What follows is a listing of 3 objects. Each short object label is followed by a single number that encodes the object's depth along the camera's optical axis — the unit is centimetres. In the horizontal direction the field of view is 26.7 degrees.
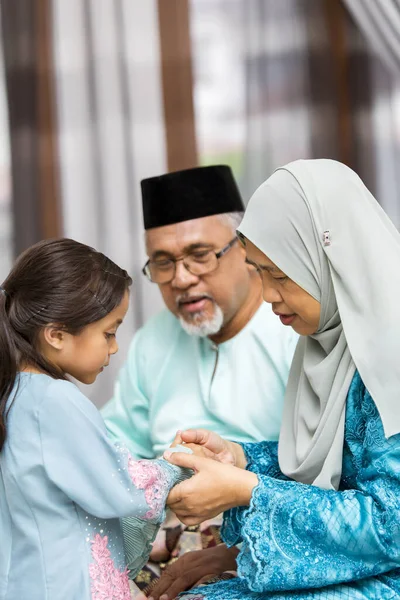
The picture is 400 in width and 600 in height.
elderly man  281
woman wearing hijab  194
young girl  194
